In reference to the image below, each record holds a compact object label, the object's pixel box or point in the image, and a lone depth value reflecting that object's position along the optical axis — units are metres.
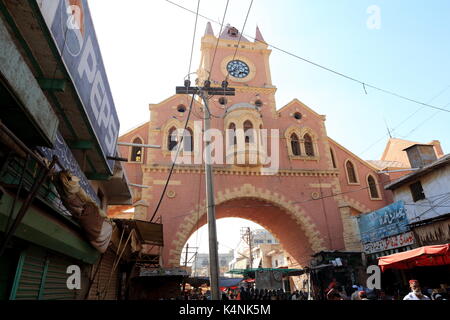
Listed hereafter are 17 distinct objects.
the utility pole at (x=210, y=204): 7.85
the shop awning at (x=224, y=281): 21.64
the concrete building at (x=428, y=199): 12.56
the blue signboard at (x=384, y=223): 15.02
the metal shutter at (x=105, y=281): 8.66
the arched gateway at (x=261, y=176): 18.53
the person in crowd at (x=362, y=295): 6.72
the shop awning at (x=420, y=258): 8.61
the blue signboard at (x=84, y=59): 4.44
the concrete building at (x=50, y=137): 3.35
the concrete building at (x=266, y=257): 40.72
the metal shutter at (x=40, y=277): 4.41
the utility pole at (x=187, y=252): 28.40
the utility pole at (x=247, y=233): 46.51
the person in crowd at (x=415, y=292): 5.93
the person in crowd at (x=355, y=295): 7.54
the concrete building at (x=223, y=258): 106.06
